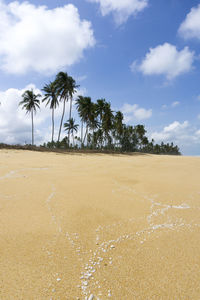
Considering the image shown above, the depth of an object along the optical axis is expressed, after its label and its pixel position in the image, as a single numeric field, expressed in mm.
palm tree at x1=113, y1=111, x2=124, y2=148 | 46059
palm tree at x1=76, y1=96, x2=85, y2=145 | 34812
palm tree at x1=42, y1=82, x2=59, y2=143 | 30641
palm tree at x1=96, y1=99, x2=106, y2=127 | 38812
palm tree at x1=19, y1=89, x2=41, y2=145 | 32156
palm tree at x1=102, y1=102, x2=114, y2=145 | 38094
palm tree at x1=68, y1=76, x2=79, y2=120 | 29903
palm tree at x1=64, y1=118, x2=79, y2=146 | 44250
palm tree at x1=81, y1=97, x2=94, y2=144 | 33844
